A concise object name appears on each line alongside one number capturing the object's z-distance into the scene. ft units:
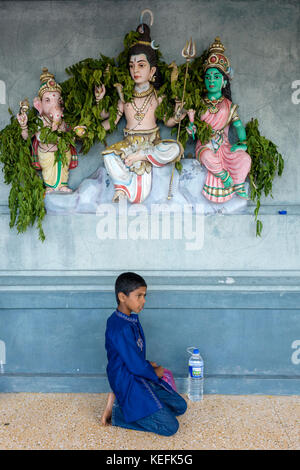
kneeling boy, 7.54
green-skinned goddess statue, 8.79
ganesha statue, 8.93
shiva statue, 8.92
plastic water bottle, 9.03
